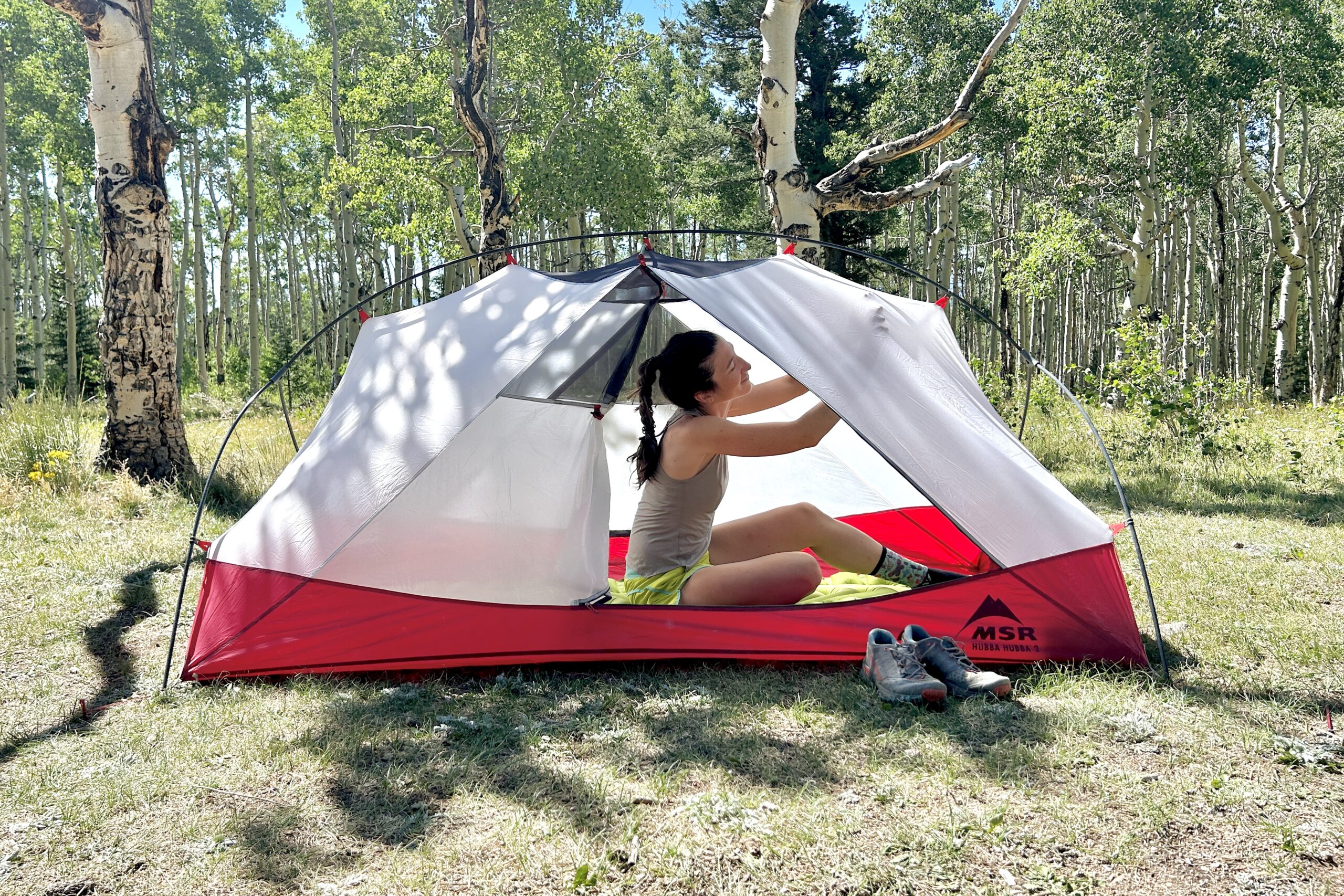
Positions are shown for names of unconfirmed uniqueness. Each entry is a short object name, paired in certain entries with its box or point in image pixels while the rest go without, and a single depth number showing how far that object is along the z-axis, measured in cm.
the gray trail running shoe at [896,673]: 260
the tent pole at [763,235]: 289
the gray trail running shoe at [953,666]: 264
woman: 307
